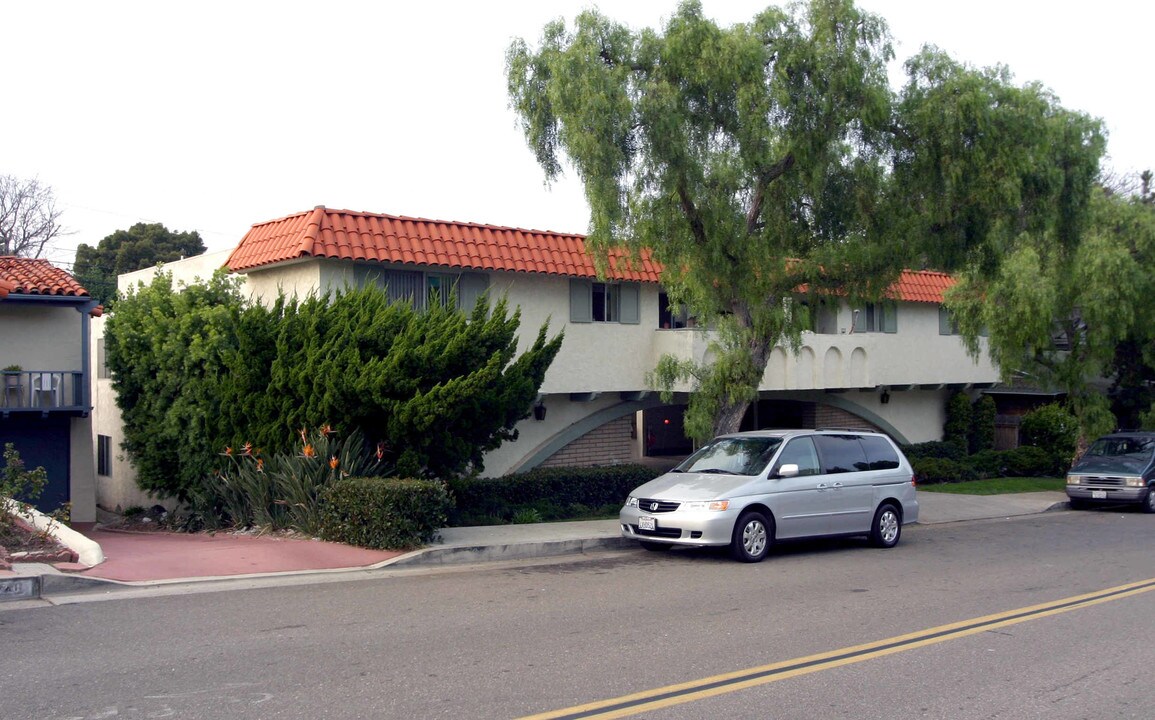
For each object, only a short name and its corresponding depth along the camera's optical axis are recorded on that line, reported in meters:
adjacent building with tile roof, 18.00
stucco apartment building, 16.70
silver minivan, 12.48
